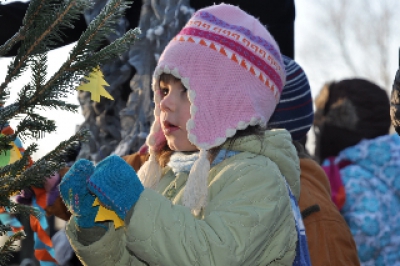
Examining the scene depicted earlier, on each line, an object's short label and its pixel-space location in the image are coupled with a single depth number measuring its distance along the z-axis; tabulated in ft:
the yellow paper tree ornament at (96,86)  7.08
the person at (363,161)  11.25
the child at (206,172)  6.86
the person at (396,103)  7.06
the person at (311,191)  9.48
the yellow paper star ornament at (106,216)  7.01
